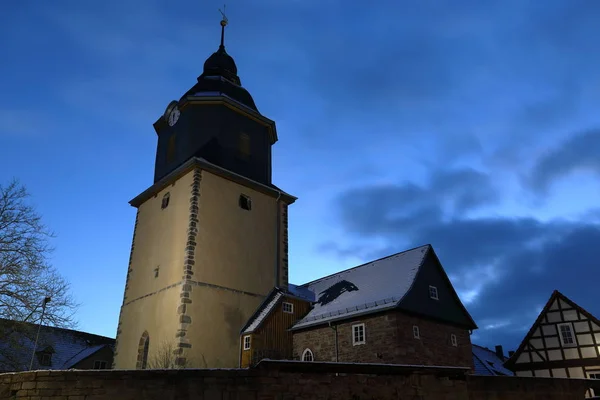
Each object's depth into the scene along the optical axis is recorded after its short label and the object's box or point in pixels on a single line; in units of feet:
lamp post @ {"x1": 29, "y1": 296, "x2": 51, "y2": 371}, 57.36
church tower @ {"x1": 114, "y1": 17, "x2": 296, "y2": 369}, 68.28
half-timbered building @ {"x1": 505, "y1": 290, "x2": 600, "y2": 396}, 80.74
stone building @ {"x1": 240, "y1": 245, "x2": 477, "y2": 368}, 61.31
